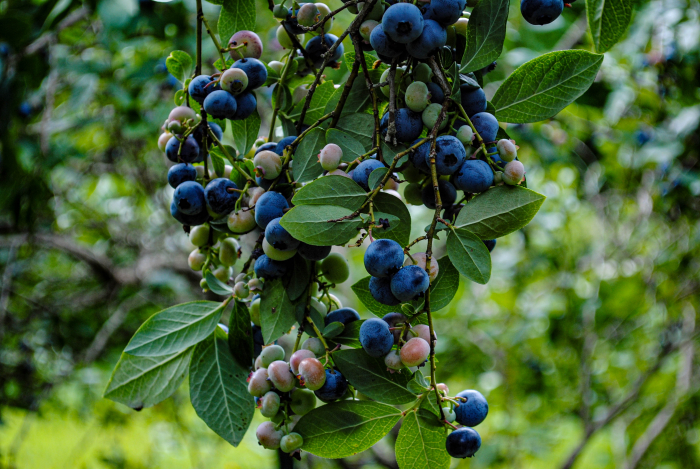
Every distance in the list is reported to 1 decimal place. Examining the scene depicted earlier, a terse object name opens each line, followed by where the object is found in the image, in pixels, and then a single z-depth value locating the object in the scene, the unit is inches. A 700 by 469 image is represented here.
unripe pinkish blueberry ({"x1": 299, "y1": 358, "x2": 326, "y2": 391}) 27.6
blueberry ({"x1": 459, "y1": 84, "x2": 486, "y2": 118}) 27.9
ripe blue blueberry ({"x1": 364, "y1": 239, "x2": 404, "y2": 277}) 26.8
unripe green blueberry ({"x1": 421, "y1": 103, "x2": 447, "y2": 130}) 27.5
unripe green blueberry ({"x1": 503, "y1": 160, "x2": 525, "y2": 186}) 27.2
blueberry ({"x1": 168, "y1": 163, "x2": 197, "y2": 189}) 30.2
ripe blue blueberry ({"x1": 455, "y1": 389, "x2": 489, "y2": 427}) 28.1
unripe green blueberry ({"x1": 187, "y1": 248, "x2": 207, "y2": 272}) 31.2
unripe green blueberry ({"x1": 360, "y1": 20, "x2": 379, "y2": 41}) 28.5
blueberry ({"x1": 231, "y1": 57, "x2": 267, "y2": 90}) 29.5
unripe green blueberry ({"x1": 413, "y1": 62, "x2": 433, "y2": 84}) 28.1
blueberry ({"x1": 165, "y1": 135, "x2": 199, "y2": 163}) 30.2
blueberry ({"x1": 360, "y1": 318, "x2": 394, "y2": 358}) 27.3
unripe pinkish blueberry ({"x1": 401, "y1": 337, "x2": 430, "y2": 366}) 27.1
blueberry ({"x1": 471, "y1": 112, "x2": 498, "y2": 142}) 27.6
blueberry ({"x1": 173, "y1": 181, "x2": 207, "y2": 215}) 29.4
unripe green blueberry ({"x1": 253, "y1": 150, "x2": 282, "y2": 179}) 28.4
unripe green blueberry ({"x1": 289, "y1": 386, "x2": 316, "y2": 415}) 28.9
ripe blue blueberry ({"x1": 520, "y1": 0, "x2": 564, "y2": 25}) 28.0
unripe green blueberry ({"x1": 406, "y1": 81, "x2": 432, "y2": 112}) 27.5
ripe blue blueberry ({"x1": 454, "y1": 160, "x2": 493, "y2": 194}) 27.3
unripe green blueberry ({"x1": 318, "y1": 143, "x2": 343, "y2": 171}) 27.9
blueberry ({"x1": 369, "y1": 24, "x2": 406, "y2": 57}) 27.6
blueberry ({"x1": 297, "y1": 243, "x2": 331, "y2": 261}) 28.2
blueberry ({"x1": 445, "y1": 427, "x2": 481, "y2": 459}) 27.4
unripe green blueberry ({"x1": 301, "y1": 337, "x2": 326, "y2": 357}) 28.5
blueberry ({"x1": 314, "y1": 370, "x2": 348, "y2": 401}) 28.0
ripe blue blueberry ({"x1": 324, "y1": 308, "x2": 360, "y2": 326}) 29.2
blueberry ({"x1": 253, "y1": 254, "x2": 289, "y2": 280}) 28.6
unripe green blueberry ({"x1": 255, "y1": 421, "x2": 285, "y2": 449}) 28.4
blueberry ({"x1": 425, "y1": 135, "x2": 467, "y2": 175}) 27.1
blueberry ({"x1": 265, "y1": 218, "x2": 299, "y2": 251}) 27.6
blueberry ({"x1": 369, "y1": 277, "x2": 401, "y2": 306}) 27.2
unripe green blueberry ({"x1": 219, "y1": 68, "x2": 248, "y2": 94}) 29.1
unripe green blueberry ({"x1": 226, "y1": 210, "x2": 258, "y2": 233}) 29.0
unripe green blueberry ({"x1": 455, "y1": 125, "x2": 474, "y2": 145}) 27.4
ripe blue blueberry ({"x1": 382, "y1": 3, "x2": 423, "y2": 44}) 27.0
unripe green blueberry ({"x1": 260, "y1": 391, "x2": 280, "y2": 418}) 28.4
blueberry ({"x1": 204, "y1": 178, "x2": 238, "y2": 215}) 29.3
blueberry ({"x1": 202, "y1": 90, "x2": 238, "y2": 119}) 29.1
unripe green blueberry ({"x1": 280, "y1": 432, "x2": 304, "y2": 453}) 28.1
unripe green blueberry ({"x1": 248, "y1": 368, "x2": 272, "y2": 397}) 28.6
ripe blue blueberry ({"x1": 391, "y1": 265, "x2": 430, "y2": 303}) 26.6
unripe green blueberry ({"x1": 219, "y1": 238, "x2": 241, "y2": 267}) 30.7
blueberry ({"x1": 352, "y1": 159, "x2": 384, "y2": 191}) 27.5
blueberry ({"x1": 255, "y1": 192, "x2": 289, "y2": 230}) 28.1
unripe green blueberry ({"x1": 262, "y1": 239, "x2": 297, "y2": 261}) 28.2
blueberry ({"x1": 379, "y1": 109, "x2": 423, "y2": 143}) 27.7
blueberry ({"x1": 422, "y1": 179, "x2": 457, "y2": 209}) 28.3
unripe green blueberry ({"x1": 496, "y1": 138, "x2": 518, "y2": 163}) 27.4
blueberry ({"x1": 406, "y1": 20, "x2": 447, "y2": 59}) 27.3
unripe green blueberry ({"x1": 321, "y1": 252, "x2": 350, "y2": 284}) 29.4
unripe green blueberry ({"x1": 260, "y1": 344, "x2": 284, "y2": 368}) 29.0
